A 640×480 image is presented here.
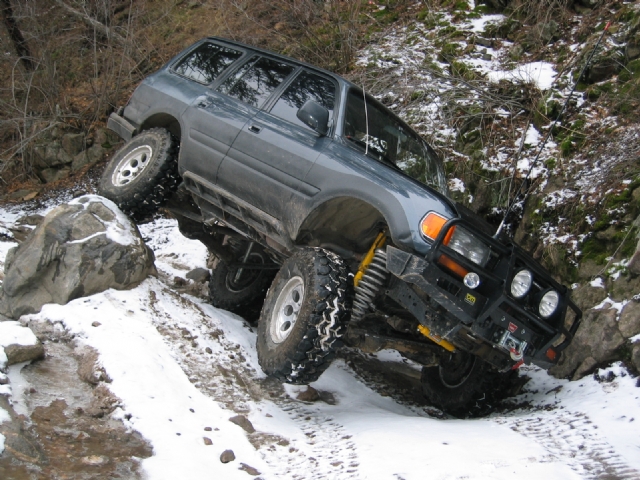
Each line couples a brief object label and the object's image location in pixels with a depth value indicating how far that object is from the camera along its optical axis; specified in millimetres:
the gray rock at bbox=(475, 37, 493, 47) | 8672
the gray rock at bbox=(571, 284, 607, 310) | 4849
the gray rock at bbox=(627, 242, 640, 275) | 4605
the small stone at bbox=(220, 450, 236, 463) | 3225
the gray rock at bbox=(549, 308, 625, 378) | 4418
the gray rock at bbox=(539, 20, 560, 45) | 8016
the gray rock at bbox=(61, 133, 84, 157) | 10727
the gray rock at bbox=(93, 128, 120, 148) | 10742
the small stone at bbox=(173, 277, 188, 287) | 6502
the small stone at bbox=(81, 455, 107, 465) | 2965
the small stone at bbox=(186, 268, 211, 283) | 6738
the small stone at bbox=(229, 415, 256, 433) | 3652
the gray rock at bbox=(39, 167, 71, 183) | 10500
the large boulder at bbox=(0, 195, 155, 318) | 4805
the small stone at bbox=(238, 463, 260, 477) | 3157
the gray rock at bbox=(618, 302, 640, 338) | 4332
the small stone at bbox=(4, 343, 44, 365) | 3713
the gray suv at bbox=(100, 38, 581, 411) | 3617
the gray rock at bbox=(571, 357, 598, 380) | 4461
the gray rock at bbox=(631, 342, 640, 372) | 4102
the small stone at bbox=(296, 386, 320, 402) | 4402
